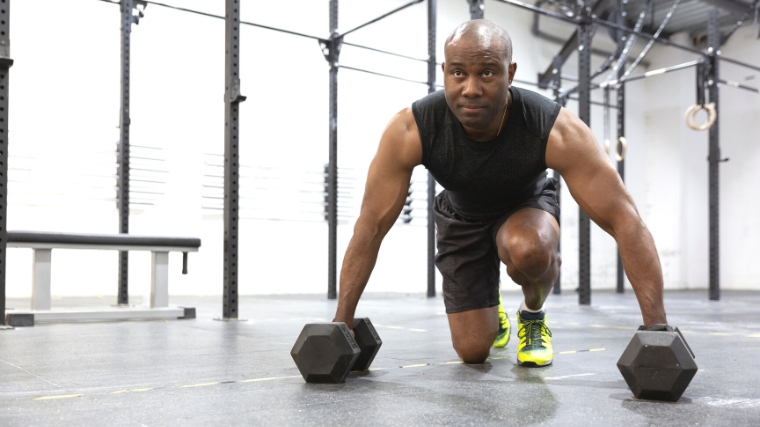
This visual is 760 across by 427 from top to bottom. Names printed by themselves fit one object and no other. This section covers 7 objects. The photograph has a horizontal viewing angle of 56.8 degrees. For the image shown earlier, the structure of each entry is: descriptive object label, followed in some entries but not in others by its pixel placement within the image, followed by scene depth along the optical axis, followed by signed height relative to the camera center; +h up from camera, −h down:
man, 1.72 +0.08
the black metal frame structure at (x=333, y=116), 3.93 +0.70
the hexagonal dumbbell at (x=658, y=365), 1.50 -0.31
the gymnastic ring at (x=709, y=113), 7.11 +1.10
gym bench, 3.64 -0.30
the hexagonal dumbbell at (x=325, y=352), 1.73 -0.33
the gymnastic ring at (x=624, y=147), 7.72 +0.80
